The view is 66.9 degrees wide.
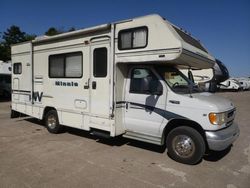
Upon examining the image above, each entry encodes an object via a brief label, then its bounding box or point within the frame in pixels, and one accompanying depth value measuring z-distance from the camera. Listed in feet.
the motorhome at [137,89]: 12.44
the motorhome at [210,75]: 16.81
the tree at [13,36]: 111.96
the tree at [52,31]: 96.51
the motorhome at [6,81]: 49.01
